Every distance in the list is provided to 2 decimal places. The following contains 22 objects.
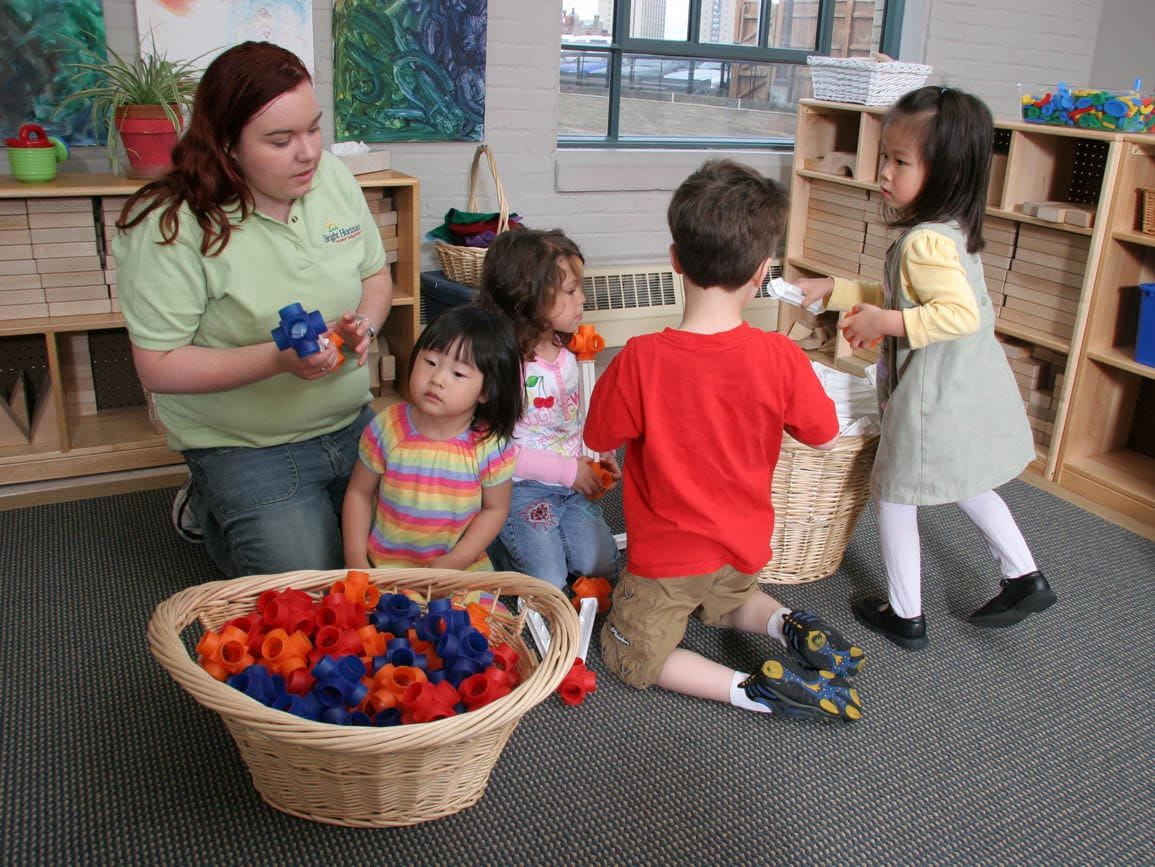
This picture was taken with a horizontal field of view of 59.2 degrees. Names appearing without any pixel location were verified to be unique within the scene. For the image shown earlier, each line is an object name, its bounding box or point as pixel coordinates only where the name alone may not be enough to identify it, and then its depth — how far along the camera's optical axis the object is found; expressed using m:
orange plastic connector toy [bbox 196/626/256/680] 1.49
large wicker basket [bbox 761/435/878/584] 2.13
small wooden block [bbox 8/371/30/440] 2.73
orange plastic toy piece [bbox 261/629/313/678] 1.51
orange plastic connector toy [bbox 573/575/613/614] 2.19
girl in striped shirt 1.89
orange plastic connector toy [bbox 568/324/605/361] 2.23
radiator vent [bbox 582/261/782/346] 3.57
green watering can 2.50
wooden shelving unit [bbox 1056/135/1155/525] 2.70
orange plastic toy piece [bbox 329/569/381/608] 1.68
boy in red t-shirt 1.68
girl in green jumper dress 1.86
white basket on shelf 3.39
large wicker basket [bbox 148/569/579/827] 1.32
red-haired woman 1.75
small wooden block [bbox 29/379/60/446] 2.71
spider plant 2.54
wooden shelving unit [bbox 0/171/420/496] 2.50
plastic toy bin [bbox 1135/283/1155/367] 2.68
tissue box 2.86
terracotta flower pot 2.51
